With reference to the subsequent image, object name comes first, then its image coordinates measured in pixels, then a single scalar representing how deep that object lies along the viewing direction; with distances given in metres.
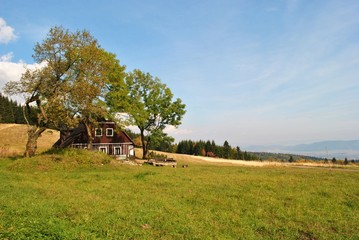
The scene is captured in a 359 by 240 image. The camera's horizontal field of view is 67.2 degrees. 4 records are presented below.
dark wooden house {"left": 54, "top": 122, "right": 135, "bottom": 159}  51.88
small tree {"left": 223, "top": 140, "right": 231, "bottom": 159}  134.07
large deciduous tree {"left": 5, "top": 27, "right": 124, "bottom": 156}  33.69
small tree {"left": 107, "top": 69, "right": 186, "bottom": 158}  51.90
